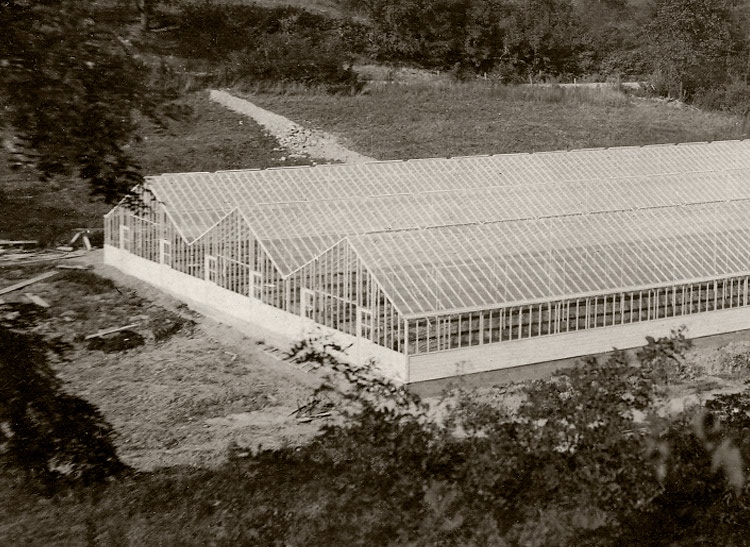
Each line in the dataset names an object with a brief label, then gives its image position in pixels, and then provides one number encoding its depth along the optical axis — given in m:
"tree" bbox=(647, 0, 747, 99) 57.50
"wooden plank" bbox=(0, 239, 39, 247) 29.64
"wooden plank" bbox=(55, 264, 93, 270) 27.27
